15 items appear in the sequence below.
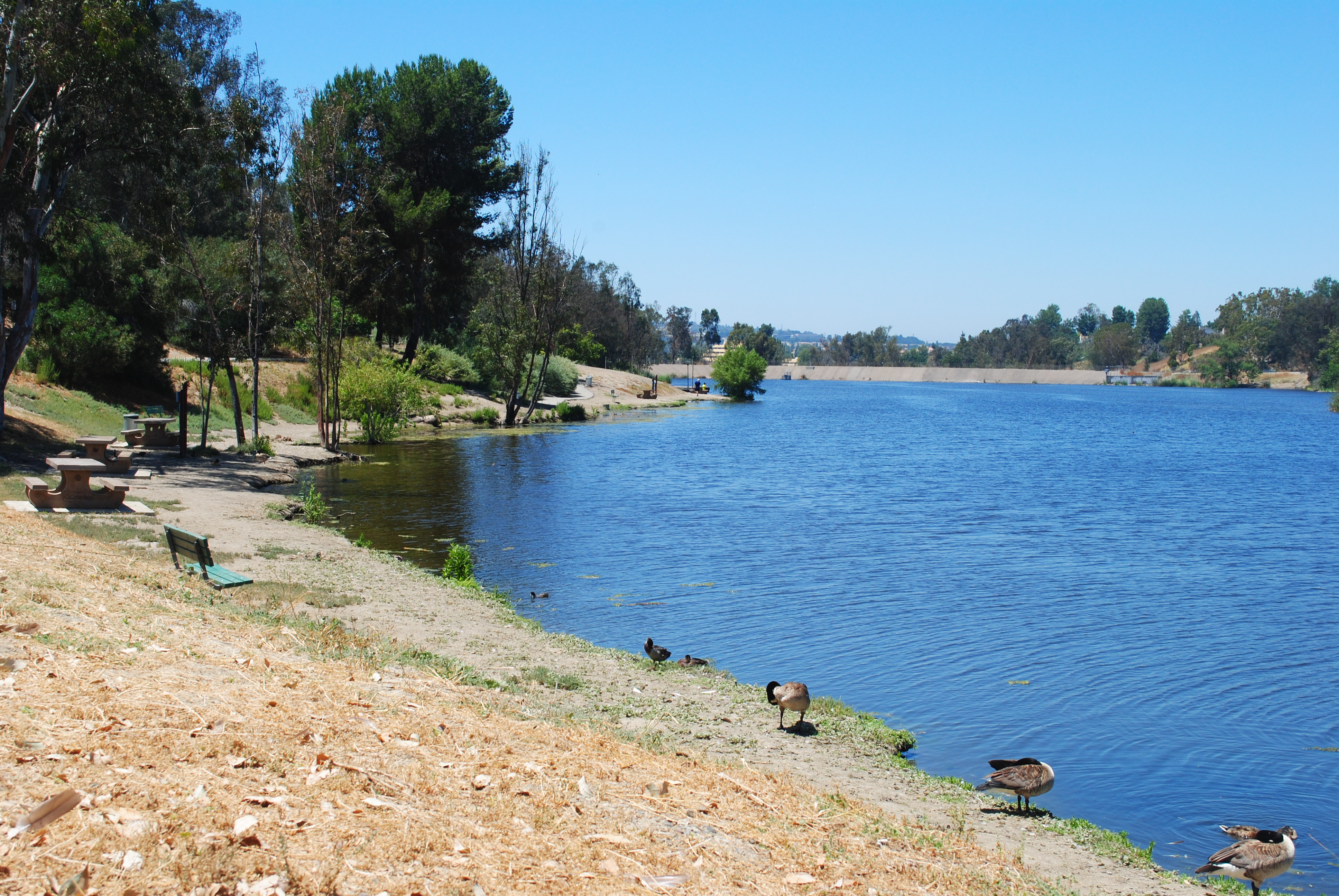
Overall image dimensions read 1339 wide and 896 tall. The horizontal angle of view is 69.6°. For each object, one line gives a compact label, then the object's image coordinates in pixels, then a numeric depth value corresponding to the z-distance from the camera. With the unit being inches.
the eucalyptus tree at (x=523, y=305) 2154.3
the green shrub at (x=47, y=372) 1298.0
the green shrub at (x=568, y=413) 2394.2
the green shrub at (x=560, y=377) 2807.6
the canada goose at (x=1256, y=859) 285.6
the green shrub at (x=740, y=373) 4079.7
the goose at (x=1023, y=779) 334.3
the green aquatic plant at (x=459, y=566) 681.6
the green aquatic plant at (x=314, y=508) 886.4
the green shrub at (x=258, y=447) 1207.6
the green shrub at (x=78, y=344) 1316.4
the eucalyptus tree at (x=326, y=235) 1326.3
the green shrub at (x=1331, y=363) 5615.2
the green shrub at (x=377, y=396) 1588.3
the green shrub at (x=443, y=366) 2272.4
